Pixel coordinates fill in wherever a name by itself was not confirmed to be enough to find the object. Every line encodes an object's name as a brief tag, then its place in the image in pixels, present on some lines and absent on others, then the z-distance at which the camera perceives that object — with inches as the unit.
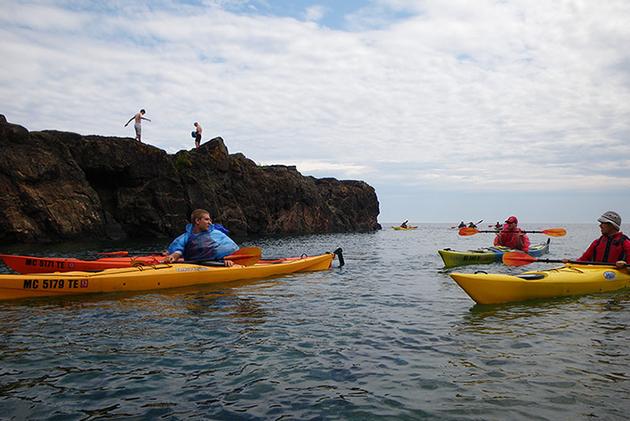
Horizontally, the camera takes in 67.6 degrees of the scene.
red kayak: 390.6
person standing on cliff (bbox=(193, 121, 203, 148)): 1229.9
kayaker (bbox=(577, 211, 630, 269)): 378.6
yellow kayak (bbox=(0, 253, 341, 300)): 322.3
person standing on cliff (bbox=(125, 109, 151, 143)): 968.3
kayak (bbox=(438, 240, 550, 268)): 584.1
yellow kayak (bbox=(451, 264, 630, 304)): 313.3
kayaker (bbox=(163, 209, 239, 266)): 427.2
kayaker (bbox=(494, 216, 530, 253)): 656.4
